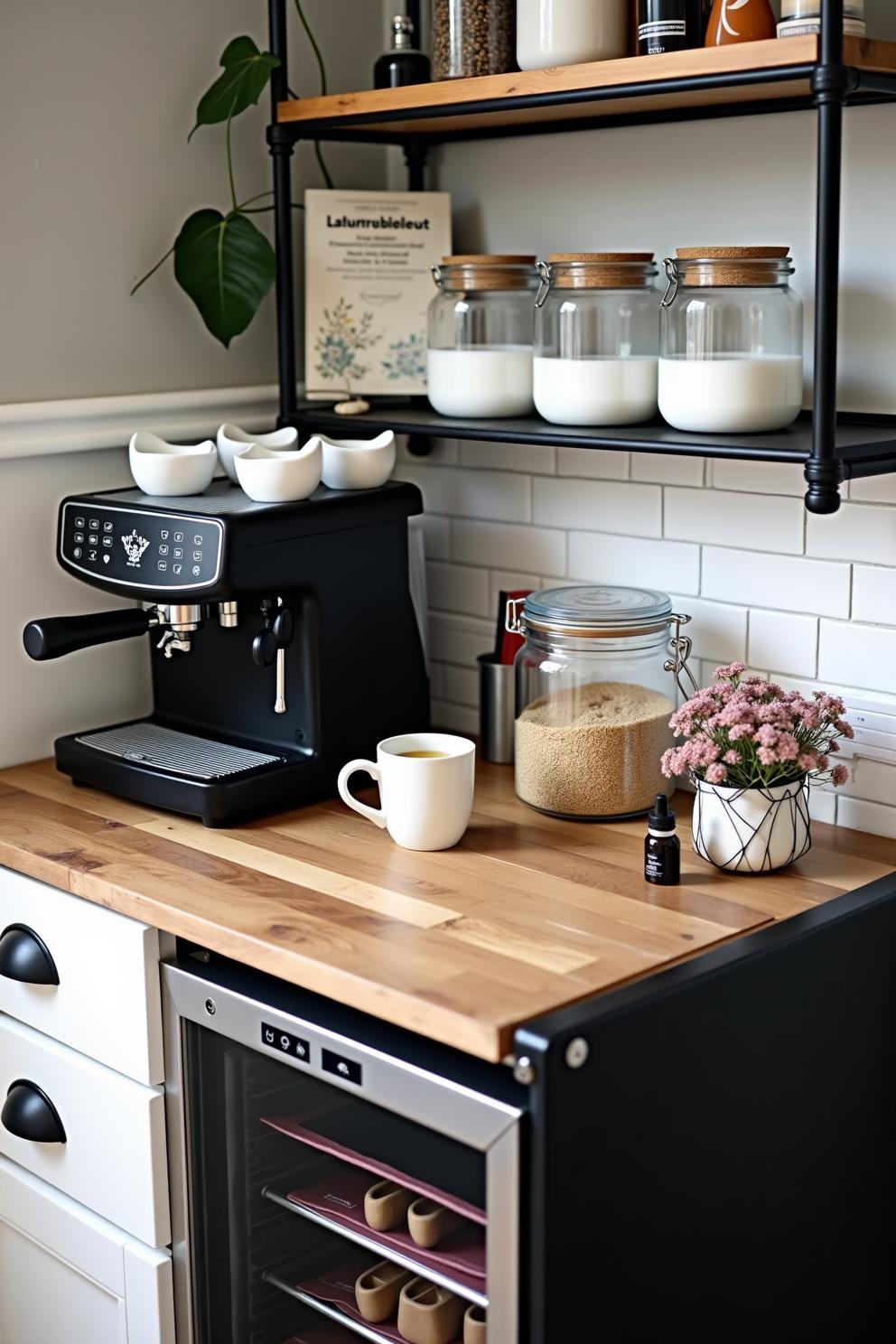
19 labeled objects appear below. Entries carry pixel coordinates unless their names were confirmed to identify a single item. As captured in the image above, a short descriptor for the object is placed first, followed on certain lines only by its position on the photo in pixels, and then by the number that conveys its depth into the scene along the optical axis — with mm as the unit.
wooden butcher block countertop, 1403
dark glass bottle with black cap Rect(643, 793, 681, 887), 1633
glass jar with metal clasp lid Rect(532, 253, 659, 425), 1776
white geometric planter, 1651
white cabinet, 1717
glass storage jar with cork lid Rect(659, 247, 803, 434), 1645
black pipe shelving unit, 1487
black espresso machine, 1809
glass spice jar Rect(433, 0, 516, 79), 1834
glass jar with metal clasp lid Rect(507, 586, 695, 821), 1836
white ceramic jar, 1698
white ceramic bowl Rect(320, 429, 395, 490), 1966
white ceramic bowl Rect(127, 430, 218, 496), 1931
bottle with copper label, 1586
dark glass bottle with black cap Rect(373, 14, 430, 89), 1988
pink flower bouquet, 1624
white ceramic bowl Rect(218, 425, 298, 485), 2037
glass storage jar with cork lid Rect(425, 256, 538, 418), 1925
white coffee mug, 1723
